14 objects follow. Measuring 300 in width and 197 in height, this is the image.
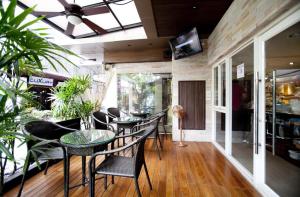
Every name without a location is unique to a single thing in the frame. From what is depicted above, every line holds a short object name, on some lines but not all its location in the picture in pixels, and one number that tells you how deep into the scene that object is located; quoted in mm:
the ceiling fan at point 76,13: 3004
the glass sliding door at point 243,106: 2742
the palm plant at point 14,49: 954
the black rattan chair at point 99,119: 3438
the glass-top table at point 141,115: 4765
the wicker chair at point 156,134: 3303
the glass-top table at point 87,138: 1815
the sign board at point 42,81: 5654
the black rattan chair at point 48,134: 2160
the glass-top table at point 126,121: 3322
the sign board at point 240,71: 2950
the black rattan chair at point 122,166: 1714
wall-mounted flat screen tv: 3822
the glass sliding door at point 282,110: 2141
